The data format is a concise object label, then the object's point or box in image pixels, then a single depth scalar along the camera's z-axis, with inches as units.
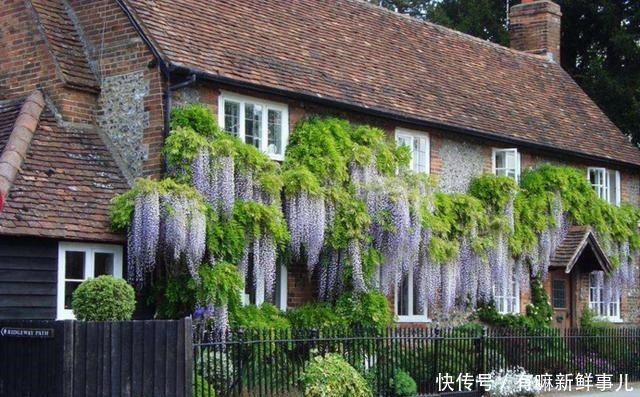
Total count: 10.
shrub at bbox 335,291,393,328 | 804.6
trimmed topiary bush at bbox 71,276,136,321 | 582.6
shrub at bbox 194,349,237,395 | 590.0
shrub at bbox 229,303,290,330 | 722.8
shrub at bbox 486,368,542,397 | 760.3
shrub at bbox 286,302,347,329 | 792.9
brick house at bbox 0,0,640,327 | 684.1
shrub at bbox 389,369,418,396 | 711.1
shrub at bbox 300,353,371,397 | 629.0
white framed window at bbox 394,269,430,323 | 915.4
